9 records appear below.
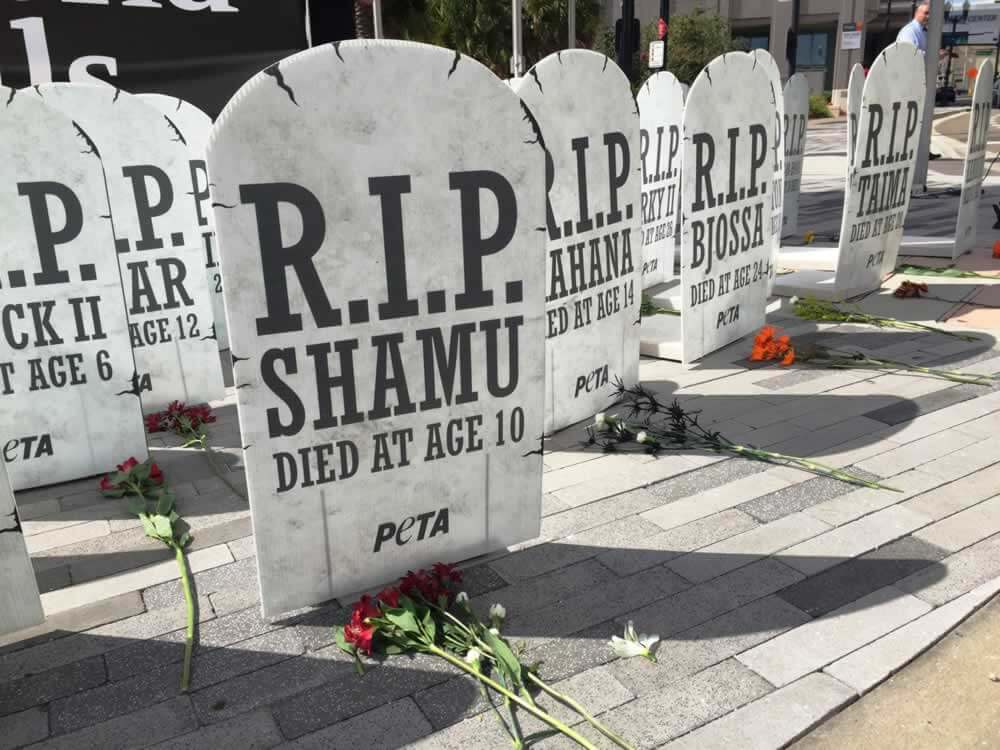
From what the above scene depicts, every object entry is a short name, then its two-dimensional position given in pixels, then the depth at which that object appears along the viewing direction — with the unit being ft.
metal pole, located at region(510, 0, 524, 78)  45.91
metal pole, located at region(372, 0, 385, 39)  33.12
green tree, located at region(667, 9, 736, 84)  116.26
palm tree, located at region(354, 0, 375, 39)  67.84
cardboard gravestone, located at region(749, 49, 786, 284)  22.08
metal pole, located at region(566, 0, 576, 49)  56.19
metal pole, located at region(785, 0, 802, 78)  90.82
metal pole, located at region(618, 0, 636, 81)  52.09
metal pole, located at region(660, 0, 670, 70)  65.17
